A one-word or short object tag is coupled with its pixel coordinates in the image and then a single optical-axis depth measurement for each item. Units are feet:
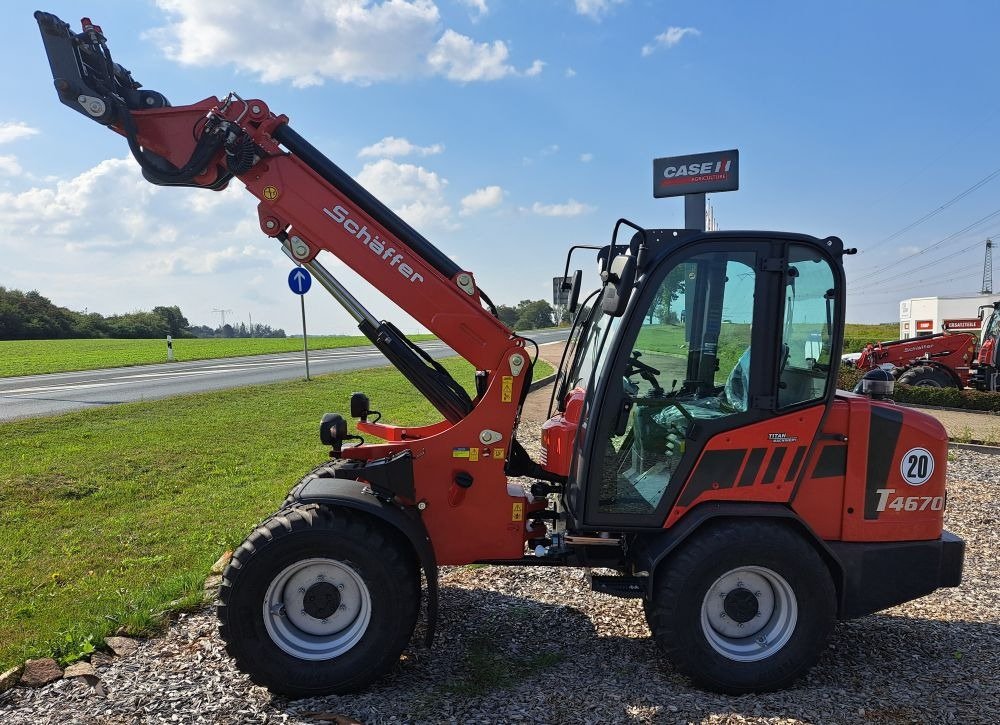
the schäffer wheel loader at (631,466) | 11.67
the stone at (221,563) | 16.76
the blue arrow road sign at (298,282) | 46.11
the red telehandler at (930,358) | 55.67
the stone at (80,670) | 11.69
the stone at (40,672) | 11.46
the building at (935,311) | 126.41
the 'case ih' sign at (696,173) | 41.42
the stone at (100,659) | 12.18
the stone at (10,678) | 11.28
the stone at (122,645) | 12.57
